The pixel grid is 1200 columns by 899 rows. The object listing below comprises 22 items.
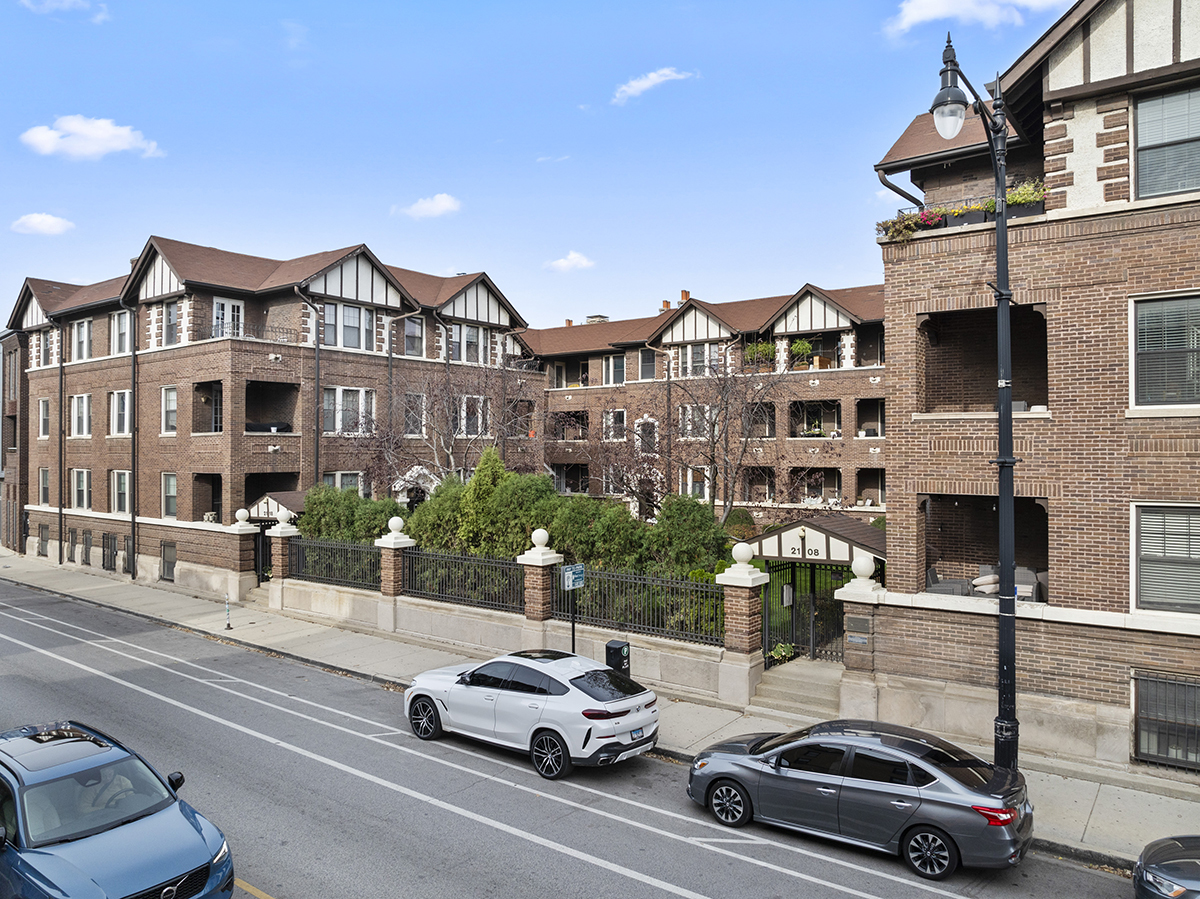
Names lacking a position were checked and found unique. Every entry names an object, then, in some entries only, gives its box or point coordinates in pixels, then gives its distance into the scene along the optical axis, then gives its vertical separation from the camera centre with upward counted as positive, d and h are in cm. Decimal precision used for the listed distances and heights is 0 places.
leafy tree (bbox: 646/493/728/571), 1702 -169
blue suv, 693 -345
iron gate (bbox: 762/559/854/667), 1627 -337
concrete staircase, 1446 -435
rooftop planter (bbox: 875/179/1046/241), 1319 +413
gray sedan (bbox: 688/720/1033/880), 869 -387
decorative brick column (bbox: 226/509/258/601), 2695 -344
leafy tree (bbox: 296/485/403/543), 2338 -171
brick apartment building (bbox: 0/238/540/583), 3016 +279
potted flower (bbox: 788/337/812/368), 3606 +470
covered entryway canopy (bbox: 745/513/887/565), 1550 -170
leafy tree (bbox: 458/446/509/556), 2012 -128
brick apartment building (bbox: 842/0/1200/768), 1205 +46
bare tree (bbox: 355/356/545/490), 3266 +134
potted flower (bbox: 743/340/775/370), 3666 +465
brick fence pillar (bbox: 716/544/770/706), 1506 -324
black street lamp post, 1014 +59
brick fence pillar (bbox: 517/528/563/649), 1814 -293
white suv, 1165 -382
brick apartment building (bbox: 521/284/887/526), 3381 +212
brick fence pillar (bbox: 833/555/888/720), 1393 -322
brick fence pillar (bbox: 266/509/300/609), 2505 -307
